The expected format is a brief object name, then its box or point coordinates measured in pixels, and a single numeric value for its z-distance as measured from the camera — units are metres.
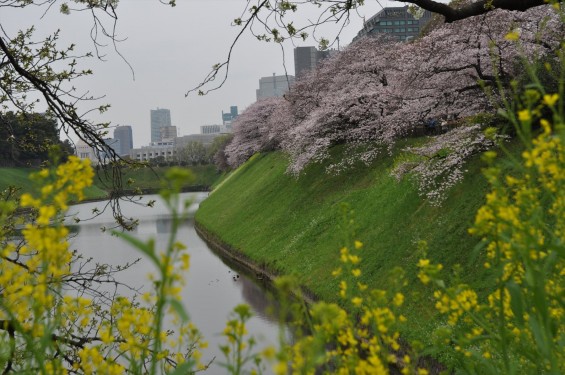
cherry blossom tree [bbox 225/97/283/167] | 56.84
